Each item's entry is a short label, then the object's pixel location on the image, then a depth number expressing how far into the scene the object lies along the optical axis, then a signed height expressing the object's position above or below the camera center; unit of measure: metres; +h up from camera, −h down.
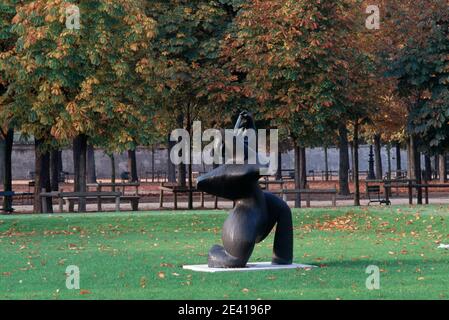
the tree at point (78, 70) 35.38 +3.31
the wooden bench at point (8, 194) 37.47 -0.77
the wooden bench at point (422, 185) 38.38 -0.80
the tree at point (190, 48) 39.69 +4.41
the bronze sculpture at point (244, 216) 18.83 -0.85
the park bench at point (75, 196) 35.97 -0.84
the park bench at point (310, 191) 37.75 -0.89
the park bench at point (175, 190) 39.47 -0.77
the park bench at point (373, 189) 42.44 -0.96
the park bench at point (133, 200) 38.82 -1.08
